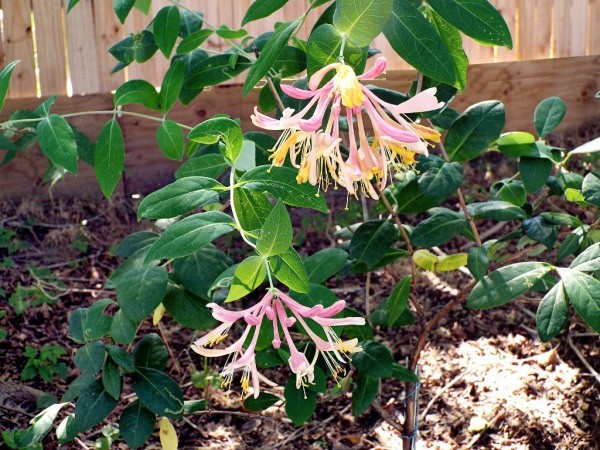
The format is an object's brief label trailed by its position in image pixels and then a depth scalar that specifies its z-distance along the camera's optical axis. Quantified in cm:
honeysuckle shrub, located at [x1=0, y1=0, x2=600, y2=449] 38
